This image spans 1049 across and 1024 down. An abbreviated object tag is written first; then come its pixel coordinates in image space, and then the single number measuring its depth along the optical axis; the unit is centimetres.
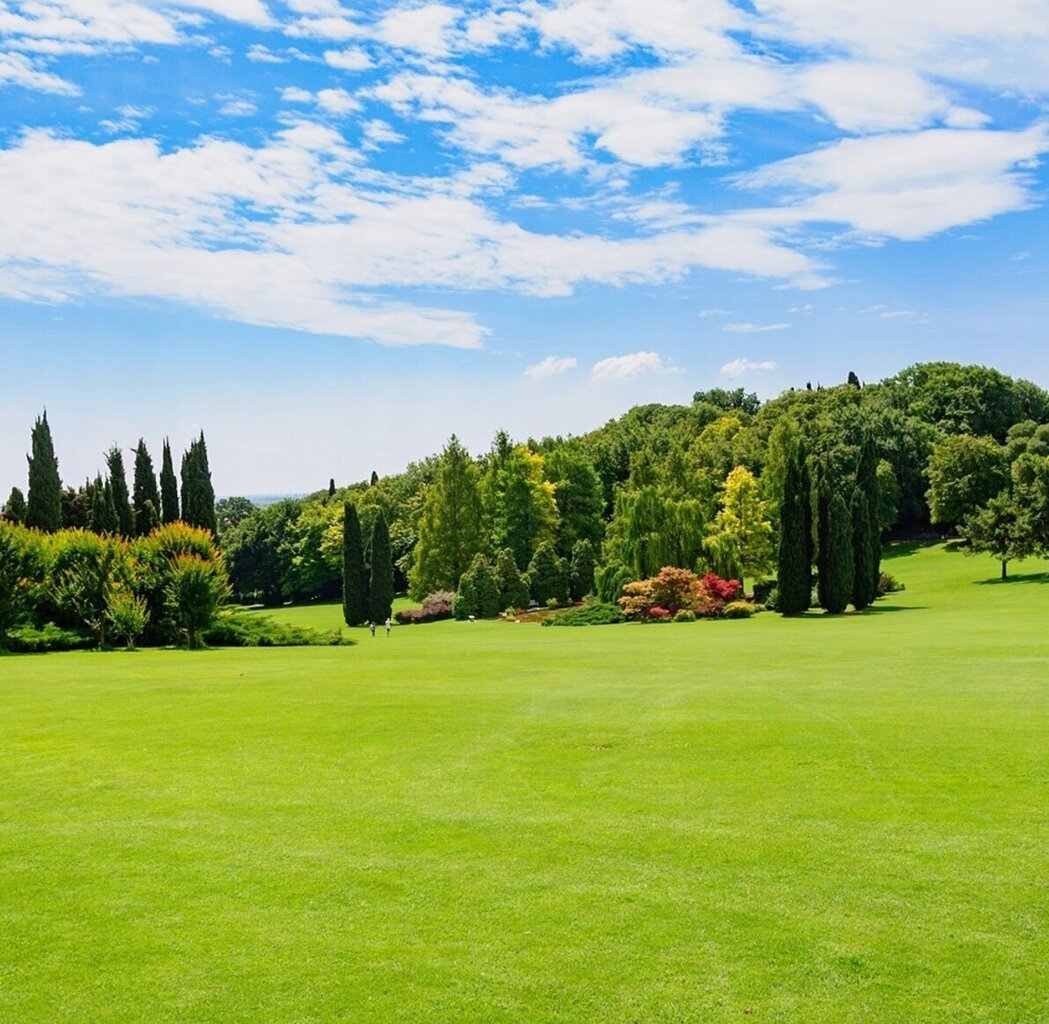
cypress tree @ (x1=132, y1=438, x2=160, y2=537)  5434
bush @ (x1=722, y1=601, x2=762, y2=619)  4516
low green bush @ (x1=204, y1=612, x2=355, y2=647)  3488
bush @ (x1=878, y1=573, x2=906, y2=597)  5400
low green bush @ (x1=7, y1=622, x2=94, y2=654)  3089
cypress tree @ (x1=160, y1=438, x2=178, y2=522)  5578
